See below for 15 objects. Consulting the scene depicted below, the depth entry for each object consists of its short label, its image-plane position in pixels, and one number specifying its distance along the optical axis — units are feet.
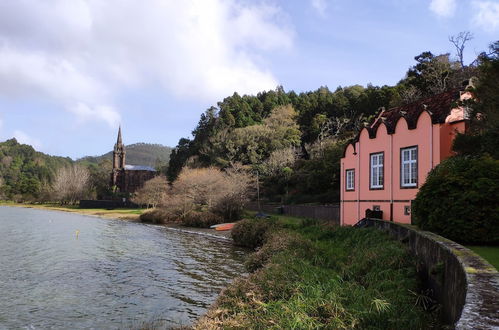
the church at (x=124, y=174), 396.98
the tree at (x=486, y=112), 41.37
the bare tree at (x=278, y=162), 197.98
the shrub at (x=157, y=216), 172.96
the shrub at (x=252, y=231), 91.30
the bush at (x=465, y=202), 34.73
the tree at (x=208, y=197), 151.02
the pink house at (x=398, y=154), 64.59
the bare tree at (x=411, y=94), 134.90
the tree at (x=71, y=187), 330.54
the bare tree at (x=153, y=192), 243.81
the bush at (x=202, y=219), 148.25
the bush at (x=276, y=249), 54.80
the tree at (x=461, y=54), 122.52
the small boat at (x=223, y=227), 131.64
